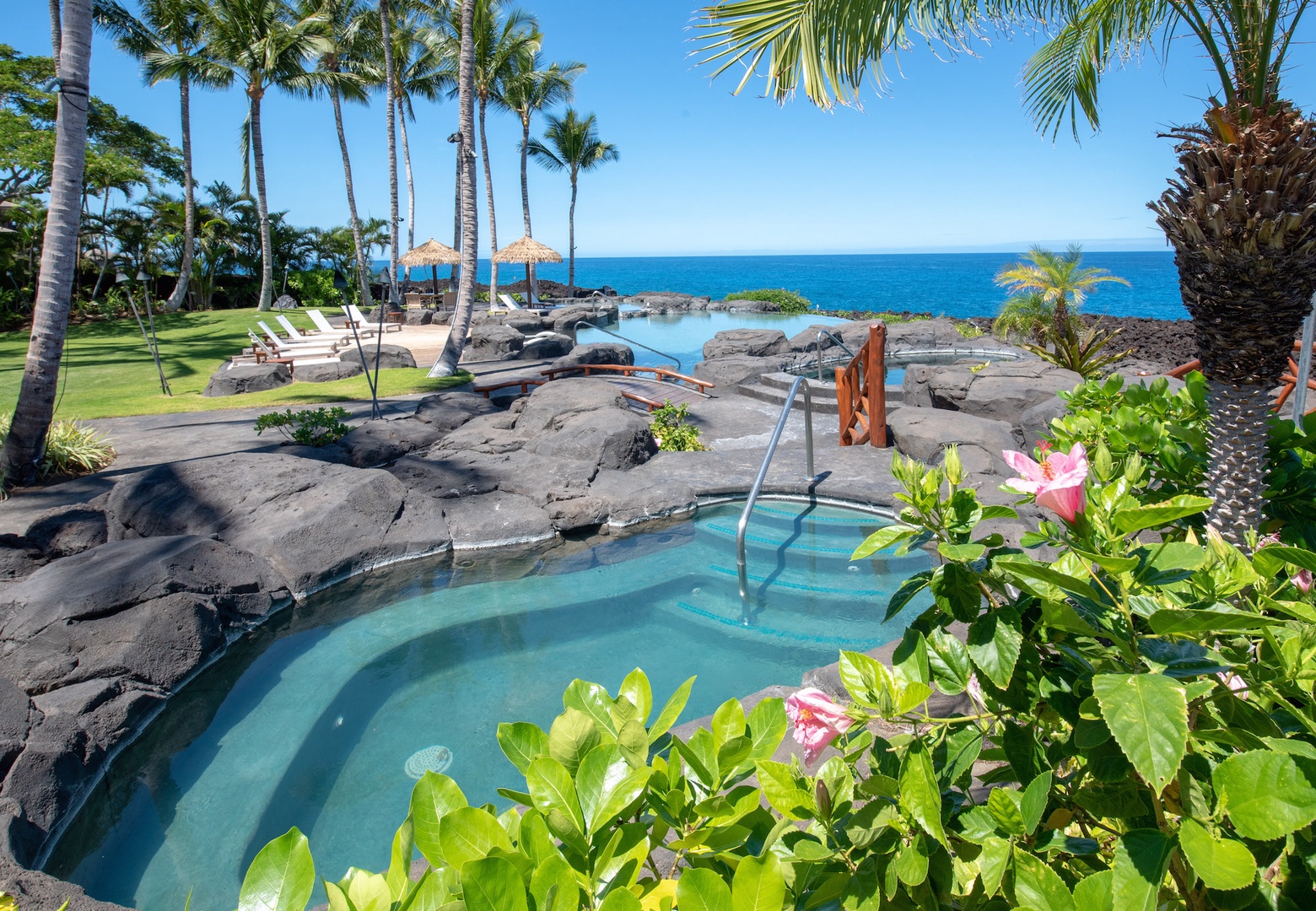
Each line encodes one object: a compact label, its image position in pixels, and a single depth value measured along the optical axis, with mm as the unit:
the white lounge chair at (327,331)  19172
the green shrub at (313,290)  30562
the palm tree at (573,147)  34781
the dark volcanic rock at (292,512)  5988
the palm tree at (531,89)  30469
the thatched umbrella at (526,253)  27859
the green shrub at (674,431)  9500
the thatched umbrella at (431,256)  25062
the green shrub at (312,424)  8445
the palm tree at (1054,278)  17000
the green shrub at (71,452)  8008
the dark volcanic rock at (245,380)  13703
